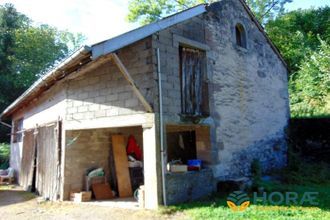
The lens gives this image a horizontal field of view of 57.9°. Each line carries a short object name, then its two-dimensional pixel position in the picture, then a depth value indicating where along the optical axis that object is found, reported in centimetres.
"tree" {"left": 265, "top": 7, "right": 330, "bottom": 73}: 2158
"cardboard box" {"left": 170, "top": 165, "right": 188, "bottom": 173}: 714
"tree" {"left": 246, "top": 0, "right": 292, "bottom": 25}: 2473
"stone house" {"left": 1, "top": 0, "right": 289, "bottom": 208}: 702
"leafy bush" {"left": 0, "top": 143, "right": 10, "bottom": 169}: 1788
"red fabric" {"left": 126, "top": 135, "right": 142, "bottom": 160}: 939
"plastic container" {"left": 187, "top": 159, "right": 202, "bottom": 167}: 788
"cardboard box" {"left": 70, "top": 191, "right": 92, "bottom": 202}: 795
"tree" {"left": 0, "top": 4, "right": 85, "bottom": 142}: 2275
